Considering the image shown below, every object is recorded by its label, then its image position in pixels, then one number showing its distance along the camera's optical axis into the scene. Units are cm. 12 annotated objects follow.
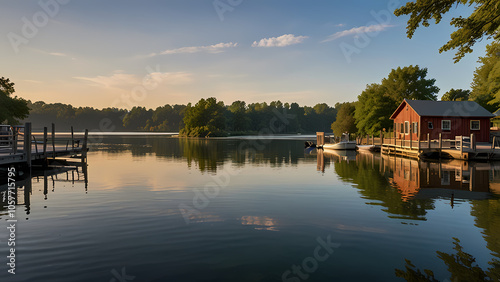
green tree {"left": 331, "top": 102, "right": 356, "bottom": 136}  8800
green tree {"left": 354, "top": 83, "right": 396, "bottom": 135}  6638
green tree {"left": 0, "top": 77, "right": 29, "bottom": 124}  5113
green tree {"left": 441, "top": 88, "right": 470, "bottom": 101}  9306
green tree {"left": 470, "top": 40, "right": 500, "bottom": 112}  5238
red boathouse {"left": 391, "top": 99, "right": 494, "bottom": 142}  4538
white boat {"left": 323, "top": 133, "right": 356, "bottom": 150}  6064
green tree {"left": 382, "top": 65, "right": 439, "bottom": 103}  7156
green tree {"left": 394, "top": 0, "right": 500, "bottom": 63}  1591
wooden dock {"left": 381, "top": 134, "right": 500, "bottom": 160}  3447
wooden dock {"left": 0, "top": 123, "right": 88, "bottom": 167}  2355
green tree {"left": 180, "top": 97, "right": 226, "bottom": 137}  15375
